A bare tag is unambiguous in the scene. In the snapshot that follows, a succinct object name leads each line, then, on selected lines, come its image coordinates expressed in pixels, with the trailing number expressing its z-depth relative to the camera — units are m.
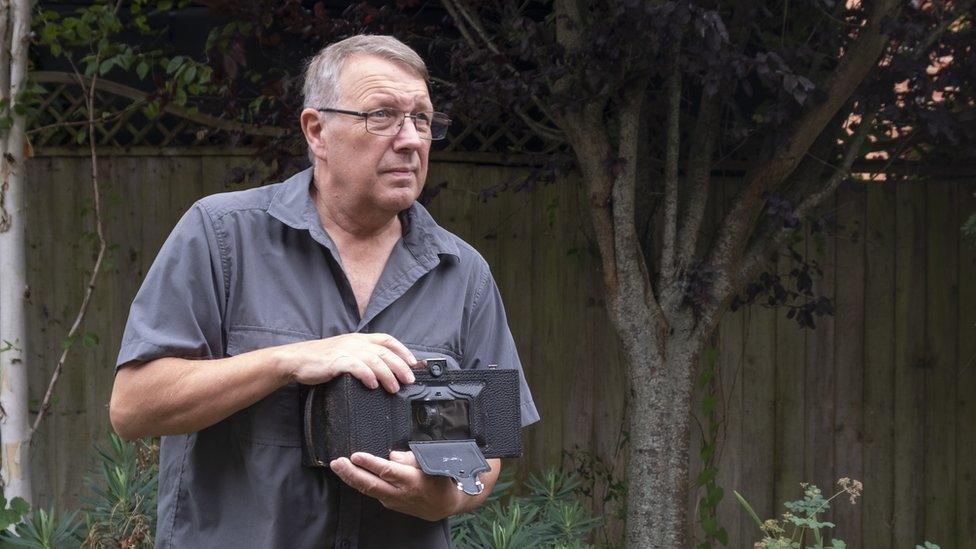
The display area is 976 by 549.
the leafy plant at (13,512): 3.22
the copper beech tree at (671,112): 3.96
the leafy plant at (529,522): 3.29
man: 1.79
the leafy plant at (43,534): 3.20
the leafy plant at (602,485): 4.88
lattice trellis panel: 4.90
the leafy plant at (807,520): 2.96
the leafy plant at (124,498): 3.32
